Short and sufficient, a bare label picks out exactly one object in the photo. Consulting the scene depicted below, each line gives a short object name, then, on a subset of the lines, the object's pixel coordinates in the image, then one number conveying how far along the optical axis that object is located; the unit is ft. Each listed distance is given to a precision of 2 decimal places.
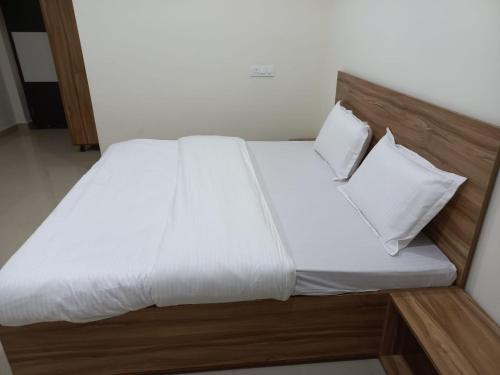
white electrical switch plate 10.81
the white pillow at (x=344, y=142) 7.17
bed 4.60
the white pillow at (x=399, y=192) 4.85
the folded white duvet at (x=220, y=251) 4.56
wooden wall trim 12.09
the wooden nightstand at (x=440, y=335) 3.75
